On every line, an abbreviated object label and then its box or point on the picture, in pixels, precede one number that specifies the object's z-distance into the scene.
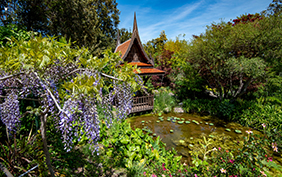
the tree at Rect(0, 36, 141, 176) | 1.60
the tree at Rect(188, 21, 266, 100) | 6.84
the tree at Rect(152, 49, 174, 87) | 13.63
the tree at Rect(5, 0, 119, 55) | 12.07
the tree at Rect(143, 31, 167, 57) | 30.52
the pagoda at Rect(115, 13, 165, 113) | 8.84
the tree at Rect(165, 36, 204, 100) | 10.83
